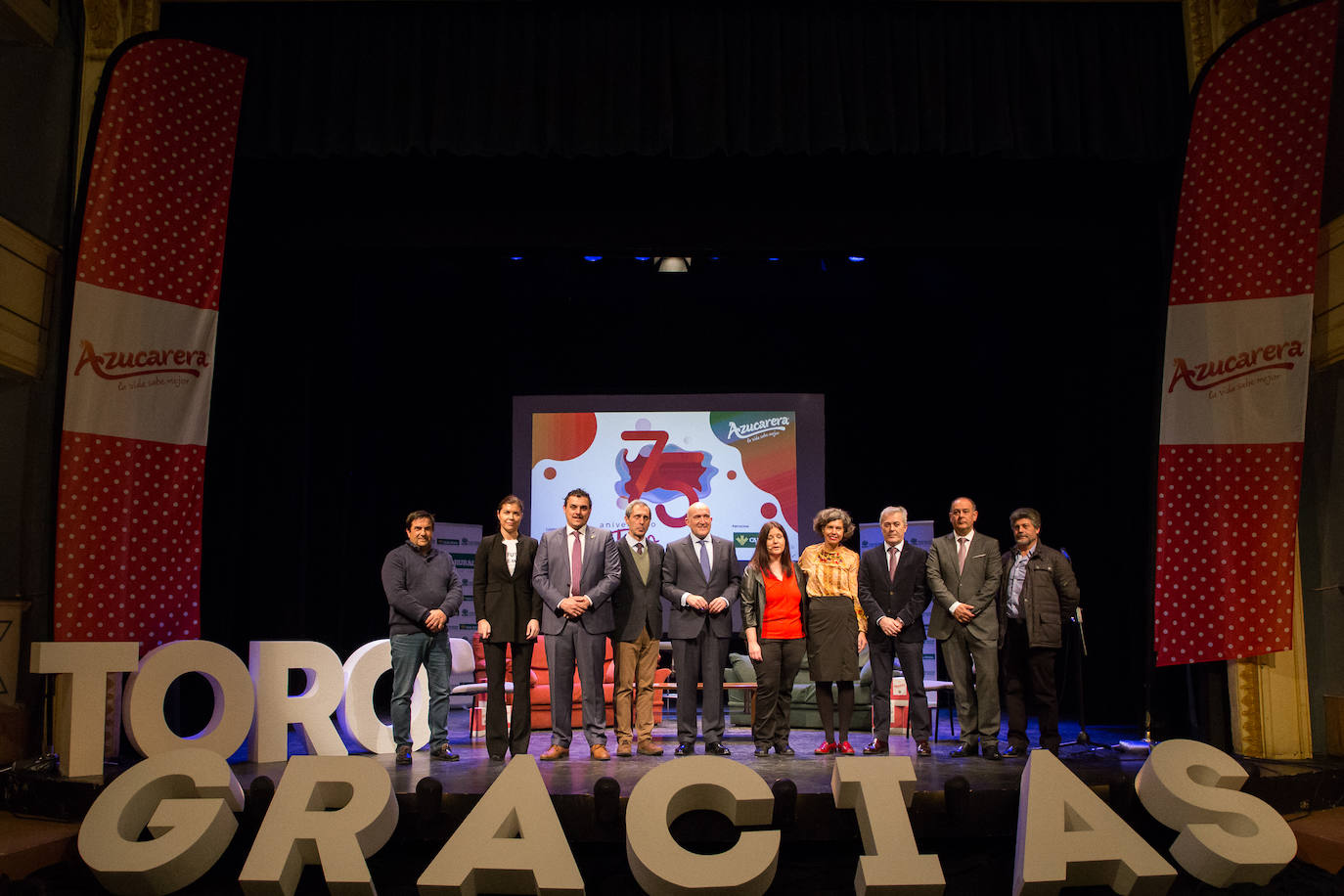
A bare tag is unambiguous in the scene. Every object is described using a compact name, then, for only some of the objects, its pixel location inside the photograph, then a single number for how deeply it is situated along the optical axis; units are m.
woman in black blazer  5.75
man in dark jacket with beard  5.78
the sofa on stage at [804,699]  7.59
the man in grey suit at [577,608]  5.75
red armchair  7.67
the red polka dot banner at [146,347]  5.59
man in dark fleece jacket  5.84
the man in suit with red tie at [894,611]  5.83
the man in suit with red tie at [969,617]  5.72
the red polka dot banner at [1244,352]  5.62
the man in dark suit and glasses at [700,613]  5.79
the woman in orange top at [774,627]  5.82
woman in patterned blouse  5.82
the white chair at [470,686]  6.99
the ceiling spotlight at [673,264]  9.59
